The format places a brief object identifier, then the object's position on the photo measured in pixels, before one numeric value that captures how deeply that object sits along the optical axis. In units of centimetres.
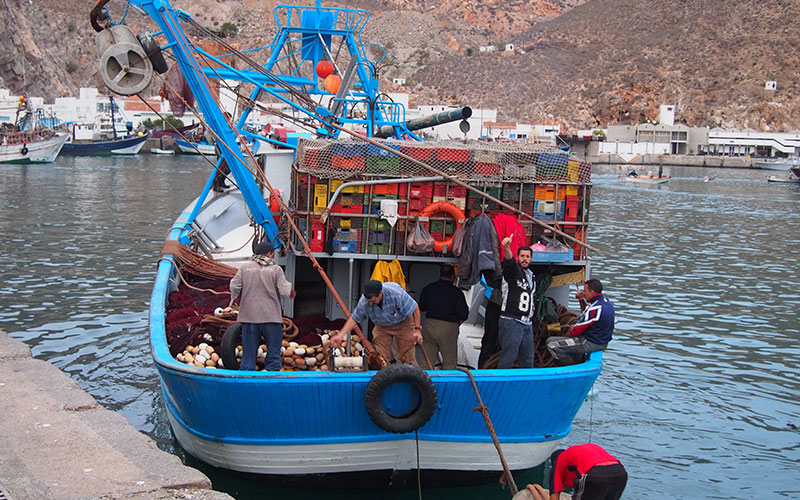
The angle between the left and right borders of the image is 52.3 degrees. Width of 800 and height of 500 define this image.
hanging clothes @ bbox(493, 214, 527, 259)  883
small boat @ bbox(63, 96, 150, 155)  7762
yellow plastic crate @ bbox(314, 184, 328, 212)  877
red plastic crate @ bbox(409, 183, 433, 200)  884
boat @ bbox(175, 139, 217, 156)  6919
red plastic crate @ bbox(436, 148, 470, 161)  892
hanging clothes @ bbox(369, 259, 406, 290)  882
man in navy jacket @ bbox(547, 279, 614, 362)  822
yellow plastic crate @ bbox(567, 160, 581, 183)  909
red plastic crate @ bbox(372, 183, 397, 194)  880
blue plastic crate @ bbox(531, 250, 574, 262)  888
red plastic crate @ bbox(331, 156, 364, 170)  870
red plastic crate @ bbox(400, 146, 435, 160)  887
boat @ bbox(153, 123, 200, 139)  9025
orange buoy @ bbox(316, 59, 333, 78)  1509
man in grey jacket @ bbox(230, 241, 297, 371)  789
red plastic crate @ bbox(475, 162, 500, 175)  895
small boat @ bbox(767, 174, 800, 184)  6850
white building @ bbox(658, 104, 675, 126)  11669
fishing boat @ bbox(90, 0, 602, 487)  750
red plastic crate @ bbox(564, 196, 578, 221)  910
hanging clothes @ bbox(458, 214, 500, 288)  846
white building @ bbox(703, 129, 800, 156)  10850
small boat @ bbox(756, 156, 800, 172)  9150
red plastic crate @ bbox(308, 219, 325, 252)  875
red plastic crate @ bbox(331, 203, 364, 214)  877
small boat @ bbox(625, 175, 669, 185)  6308
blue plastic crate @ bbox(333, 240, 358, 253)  880
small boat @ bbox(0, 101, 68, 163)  6166
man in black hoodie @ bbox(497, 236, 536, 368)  824
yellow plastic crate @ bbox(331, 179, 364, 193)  872
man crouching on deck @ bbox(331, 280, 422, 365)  779
